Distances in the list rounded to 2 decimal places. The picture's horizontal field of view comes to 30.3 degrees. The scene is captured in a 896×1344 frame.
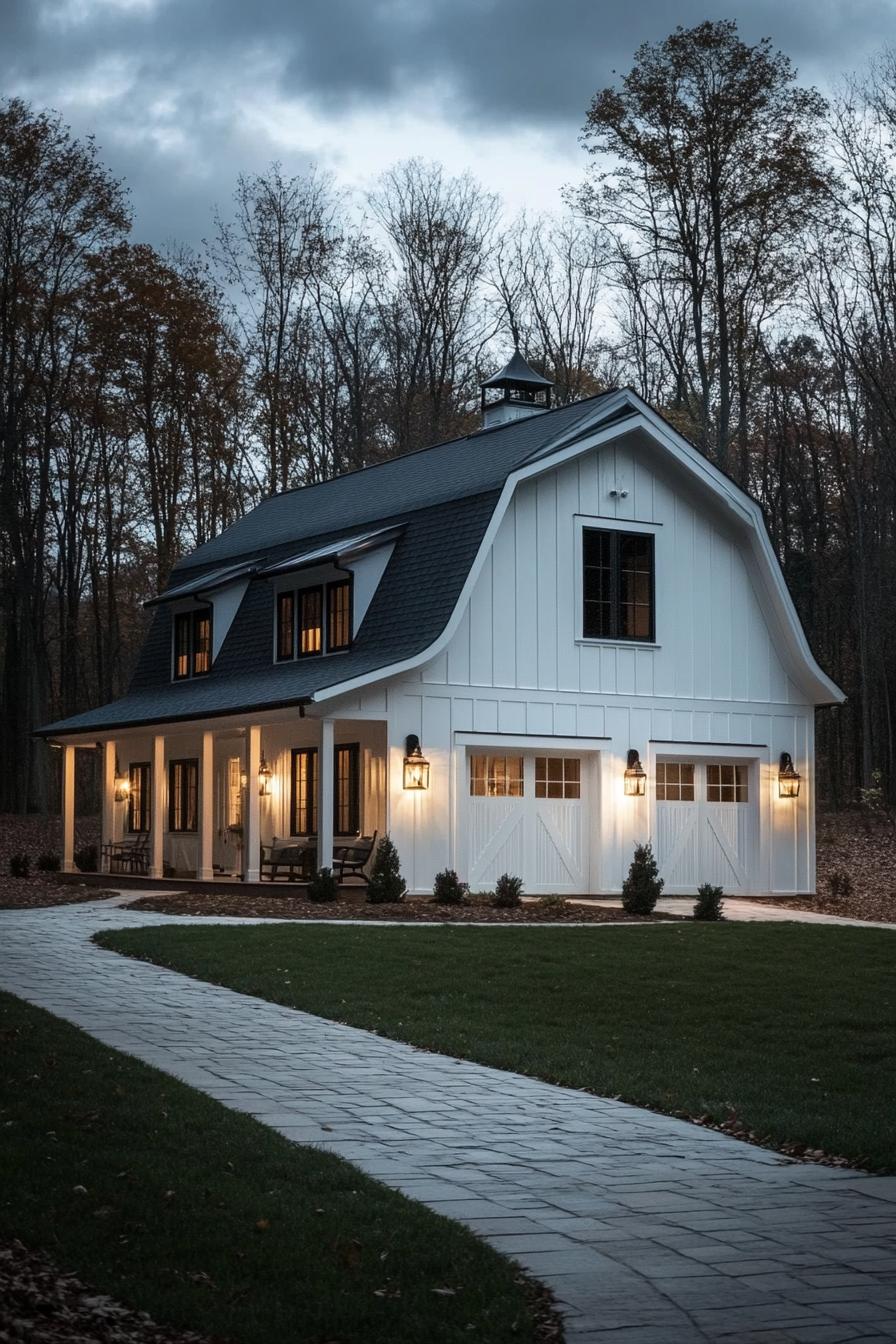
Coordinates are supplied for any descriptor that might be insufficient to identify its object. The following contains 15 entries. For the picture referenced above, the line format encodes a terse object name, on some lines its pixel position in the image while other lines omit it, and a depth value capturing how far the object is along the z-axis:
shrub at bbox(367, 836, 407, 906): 20.94
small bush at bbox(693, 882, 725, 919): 19.94
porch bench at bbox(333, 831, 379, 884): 22.67
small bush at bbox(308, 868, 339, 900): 21.28
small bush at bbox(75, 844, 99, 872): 28.39
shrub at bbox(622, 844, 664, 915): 20.78
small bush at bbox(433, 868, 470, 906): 21.02
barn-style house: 22.88
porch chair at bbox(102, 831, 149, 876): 27.86
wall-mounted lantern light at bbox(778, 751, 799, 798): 25.57
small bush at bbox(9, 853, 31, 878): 26.53
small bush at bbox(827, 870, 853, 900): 24.75
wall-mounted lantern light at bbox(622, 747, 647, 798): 24.23
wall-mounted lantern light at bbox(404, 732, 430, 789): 22.47
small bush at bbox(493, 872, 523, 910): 20.97
